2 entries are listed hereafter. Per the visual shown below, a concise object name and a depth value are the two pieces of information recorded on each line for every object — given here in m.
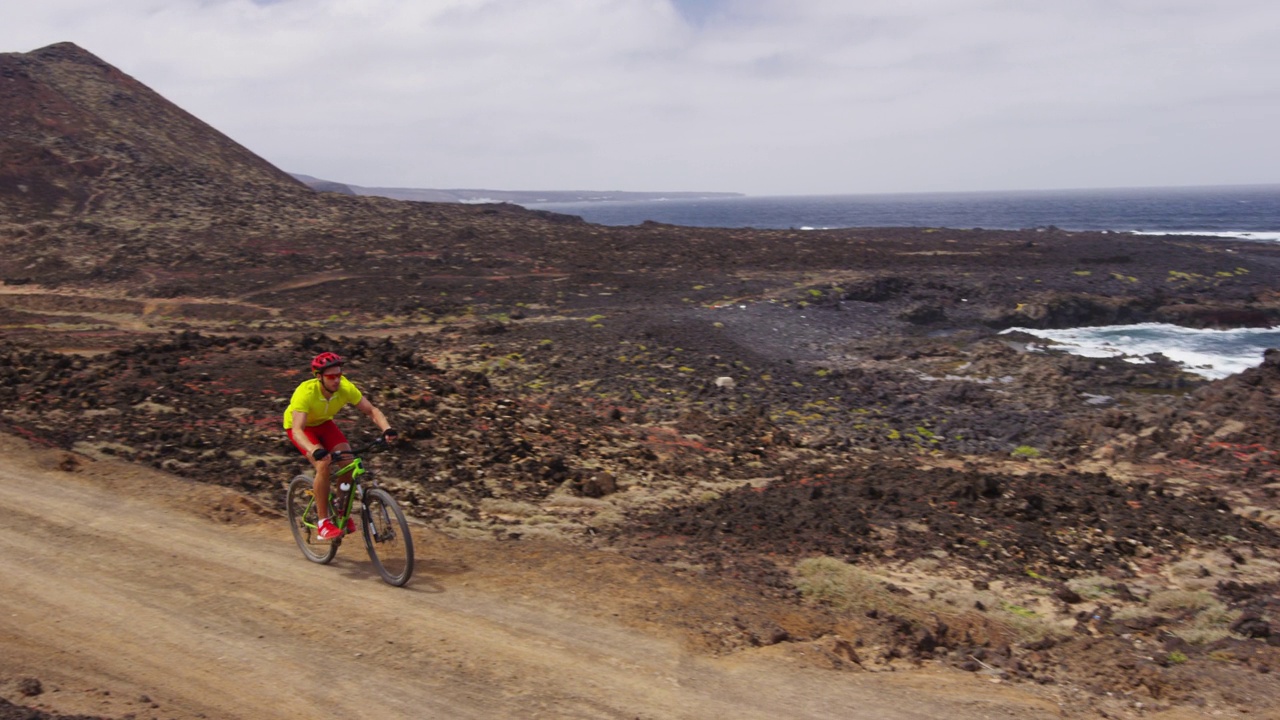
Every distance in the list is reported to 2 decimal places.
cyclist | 8.03
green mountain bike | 7.98
